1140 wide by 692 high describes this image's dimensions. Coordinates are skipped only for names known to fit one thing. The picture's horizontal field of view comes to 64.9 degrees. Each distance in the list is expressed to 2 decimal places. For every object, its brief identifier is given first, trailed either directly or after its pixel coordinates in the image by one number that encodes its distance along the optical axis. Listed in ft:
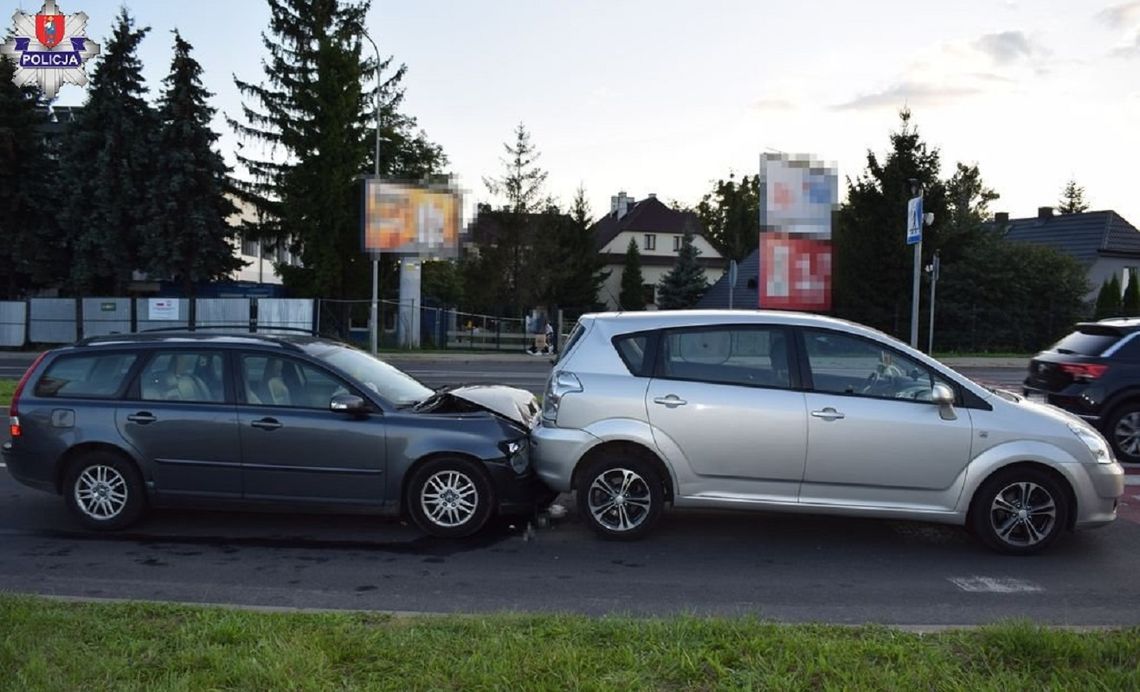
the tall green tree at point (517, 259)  128.06
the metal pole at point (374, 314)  93.81
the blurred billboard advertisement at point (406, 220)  101.04
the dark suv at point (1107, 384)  33.86
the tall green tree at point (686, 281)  170.19
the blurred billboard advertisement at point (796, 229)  83.20
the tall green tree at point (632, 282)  193.16
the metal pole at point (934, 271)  88.43
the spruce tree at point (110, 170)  106.22
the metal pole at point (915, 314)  77.73
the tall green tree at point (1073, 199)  329.31
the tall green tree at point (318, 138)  108.99
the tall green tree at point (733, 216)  250.78
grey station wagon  22.29
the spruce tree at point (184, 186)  106.32
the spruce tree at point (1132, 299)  117.21
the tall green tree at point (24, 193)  107.14
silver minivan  21.16
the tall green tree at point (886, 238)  107.65
